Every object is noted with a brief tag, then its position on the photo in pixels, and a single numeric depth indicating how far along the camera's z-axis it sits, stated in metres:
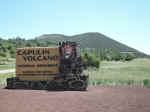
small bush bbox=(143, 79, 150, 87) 19.12
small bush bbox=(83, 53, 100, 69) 39.22
